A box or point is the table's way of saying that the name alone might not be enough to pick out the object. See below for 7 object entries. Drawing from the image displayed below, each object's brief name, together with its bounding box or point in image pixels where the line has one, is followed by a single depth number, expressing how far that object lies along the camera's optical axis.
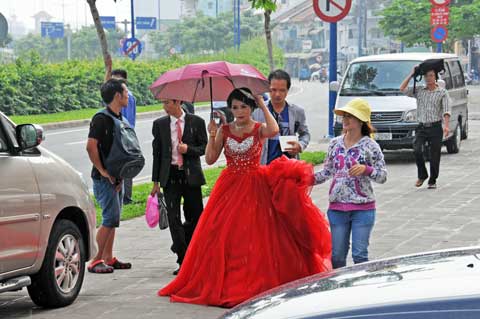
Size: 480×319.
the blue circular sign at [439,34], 35.03
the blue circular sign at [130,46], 46.29
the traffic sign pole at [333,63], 21.94
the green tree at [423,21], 59.50
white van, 19.45
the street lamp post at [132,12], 49.30
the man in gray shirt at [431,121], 15.42
